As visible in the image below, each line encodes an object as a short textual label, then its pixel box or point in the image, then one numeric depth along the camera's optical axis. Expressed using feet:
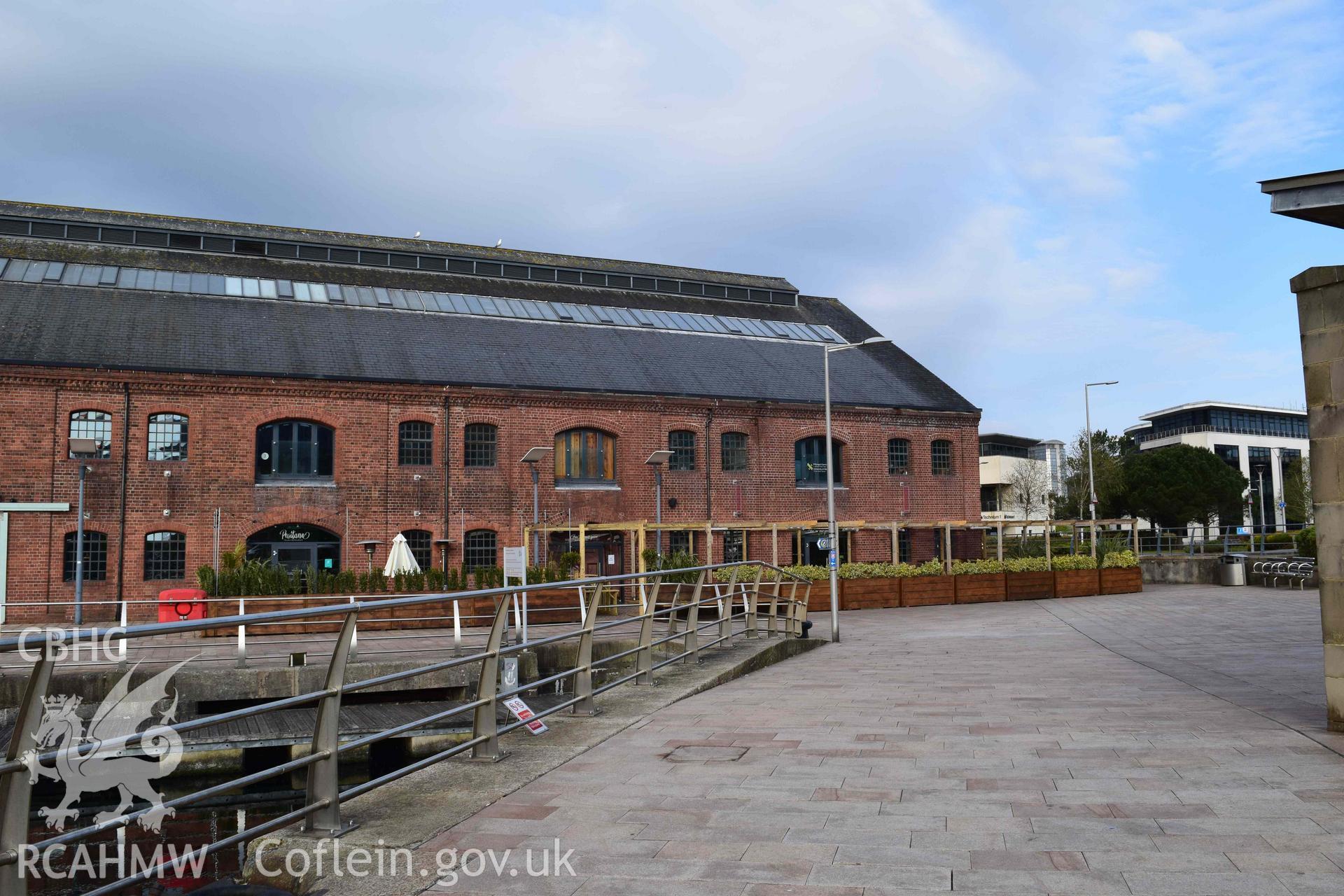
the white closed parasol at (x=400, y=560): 81.61
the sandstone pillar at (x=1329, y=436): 24.61
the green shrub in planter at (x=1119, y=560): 104.32
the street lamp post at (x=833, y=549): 61.36
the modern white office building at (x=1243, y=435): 295.69
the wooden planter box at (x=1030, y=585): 97.19
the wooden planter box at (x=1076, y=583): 99.40
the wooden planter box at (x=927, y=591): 92.53
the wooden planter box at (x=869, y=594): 90.12
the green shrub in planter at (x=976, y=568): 97.40
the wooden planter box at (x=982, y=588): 95.55
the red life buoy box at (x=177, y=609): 67.77
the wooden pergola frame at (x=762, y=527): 87.71
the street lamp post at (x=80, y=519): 72.13
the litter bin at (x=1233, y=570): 108.37
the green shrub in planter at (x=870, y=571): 92.48
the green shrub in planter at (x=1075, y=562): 101.71
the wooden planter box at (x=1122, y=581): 102.17
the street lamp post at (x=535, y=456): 80.64
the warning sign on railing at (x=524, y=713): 24.66
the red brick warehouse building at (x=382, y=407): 86.12
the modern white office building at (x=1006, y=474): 211.41
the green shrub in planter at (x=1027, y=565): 100.68
